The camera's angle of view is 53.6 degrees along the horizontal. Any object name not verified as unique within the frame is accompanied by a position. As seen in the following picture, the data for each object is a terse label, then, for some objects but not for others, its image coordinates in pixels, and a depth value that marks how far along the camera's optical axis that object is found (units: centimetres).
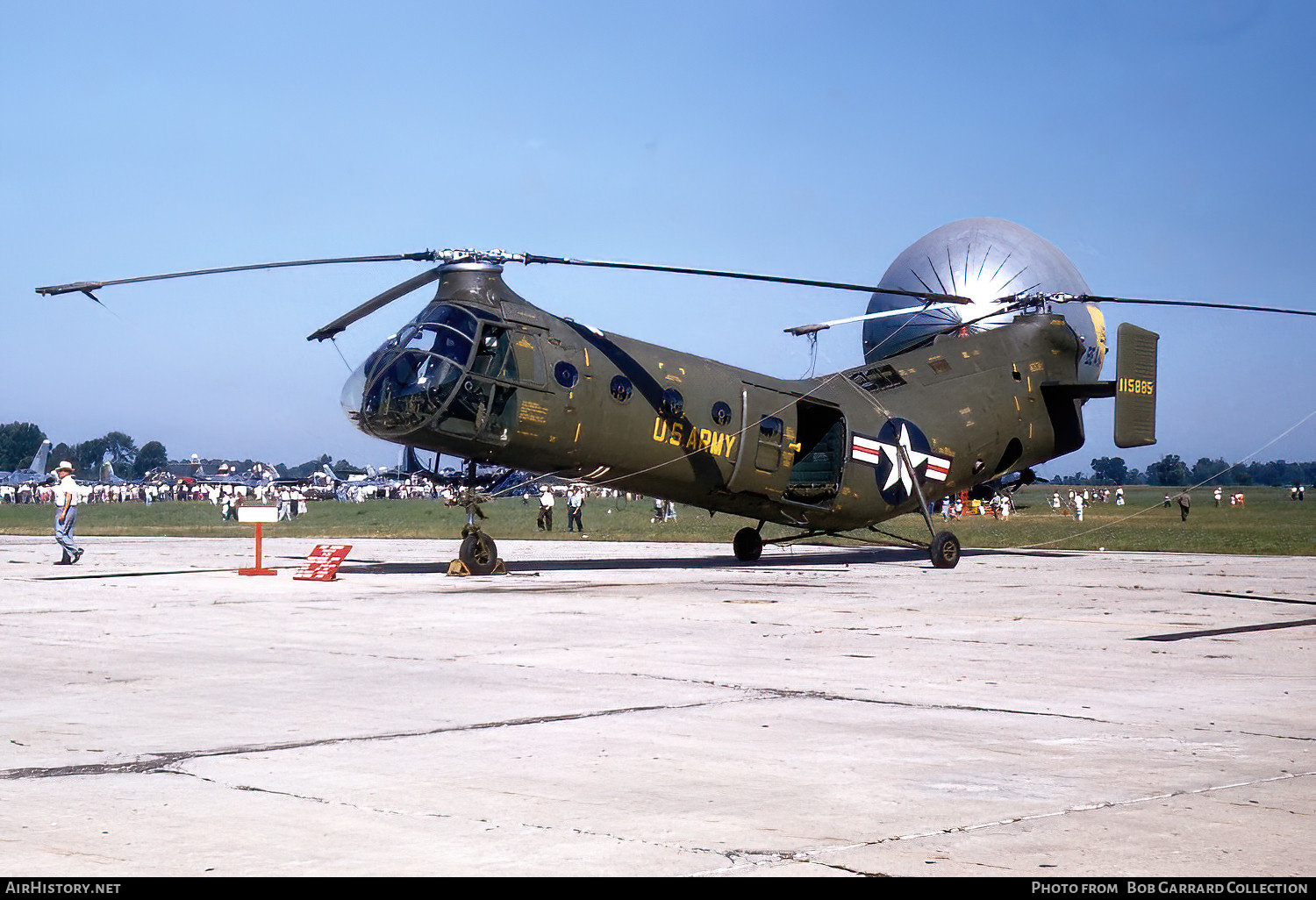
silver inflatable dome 3353
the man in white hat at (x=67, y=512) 2431
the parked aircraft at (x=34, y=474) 13475
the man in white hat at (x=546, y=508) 4644
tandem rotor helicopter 1883
